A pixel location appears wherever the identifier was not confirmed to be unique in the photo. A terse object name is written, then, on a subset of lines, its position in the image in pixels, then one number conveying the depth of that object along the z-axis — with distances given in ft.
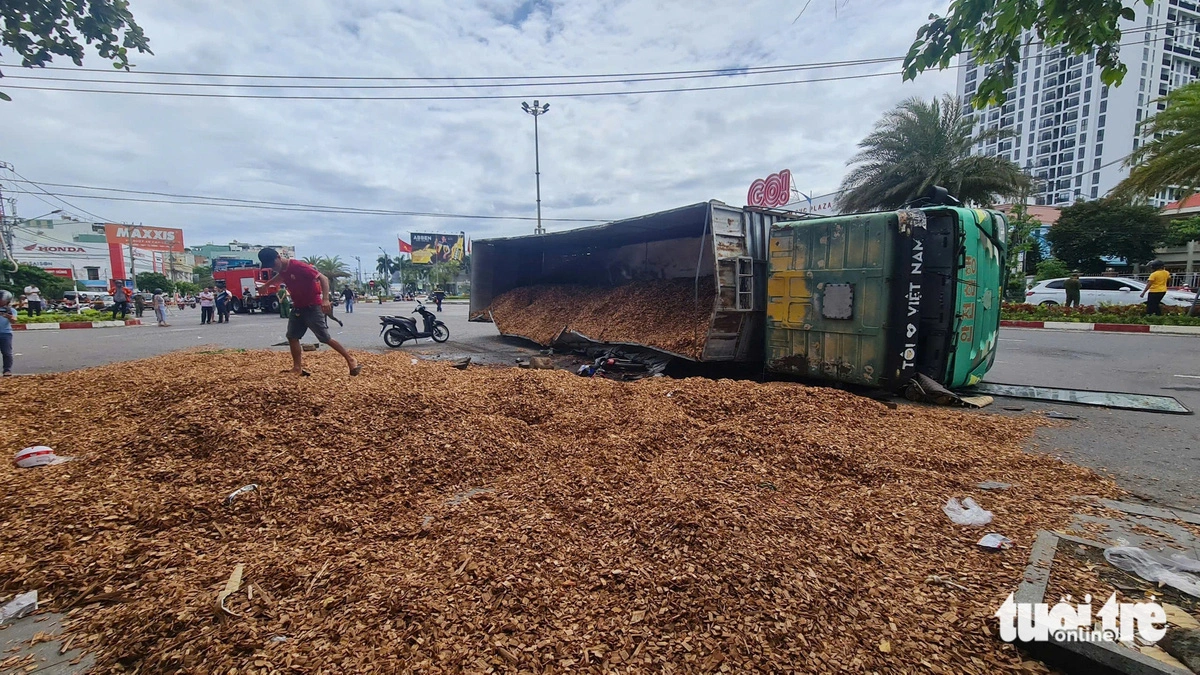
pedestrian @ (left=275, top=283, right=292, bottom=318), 66.33
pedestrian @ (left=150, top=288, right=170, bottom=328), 56.59
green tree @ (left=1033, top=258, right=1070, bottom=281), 98.22
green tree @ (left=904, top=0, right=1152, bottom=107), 7.17
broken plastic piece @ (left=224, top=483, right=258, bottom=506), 9.21
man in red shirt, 19.54
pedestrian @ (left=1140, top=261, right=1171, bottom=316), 43.47
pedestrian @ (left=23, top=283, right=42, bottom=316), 65.41
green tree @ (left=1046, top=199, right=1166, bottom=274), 99.55
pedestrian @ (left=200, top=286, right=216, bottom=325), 60.59
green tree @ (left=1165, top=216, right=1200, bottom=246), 92.07
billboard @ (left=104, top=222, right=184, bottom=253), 198.29
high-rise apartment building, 231.30
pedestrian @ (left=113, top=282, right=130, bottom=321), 63.62
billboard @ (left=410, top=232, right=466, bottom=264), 209.26
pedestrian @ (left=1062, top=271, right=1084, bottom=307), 53.98
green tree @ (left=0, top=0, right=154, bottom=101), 18.39
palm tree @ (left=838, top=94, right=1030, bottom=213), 66.54
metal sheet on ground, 17.34
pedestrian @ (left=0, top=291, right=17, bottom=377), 22.61
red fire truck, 85.35
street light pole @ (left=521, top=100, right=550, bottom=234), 99.45
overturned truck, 17.79
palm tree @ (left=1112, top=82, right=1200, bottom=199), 42.09
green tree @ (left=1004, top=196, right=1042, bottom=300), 71.51
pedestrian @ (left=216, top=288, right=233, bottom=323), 62.75
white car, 53.52
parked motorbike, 36.37
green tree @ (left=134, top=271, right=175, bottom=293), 157.04
